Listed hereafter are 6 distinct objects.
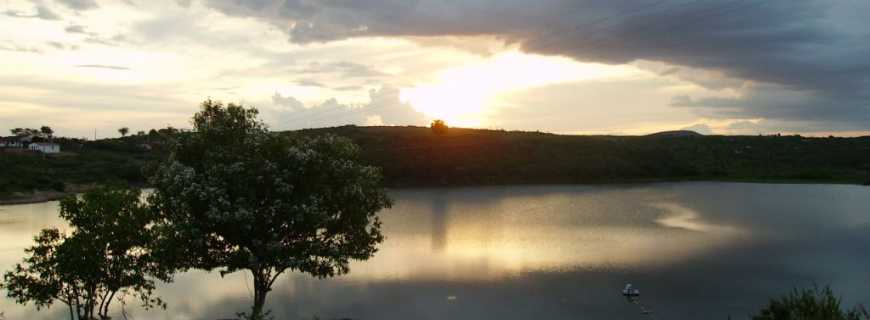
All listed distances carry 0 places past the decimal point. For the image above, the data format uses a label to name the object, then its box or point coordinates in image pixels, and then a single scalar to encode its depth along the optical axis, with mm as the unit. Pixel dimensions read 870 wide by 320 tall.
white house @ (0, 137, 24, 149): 171500
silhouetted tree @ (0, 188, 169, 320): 27750
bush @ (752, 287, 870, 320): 21969
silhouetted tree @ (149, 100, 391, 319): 27484
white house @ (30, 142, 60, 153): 151875
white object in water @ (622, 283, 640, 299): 39094
